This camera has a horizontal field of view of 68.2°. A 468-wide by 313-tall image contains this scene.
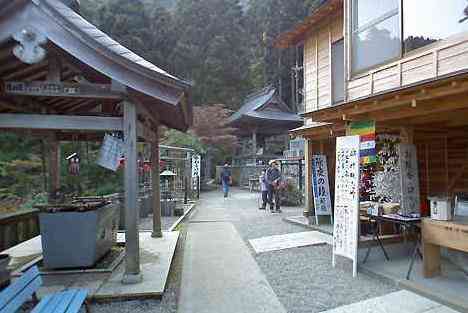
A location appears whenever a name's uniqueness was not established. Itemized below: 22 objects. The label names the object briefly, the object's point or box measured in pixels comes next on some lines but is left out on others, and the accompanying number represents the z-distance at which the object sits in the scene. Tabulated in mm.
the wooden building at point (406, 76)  4766
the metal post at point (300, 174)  15516
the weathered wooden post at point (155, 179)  7344
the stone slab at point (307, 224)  8758
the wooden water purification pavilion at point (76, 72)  4047
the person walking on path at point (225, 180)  18709
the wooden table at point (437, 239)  4395
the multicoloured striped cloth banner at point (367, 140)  5277
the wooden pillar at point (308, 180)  10008
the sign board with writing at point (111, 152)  4805
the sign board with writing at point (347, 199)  5383
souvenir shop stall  4930
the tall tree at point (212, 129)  23562
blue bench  2863
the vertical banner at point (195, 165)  16078
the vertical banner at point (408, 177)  6395
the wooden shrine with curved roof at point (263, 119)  25609
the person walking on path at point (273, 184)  13125
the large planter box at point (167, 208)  11992
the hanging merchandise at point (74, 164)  9391
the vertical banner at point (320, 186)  9367
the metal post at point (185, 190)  15281
